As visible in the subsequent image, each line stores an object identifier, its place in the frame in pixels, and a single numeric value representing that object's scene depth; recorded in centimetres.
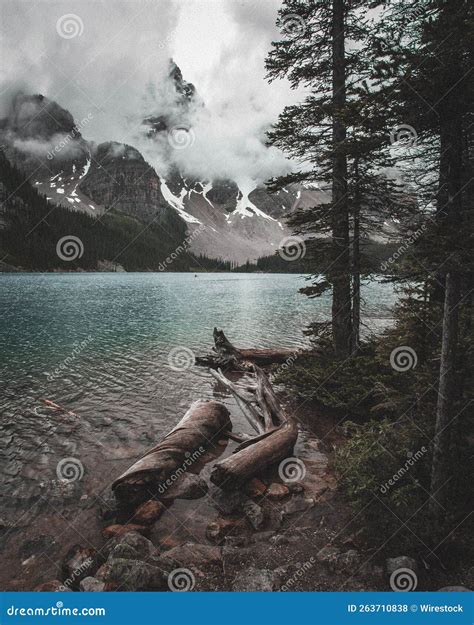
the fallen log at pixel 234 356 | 1864
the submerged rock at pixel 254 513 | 659
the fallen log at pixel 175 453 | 745
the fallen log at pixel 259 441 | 752
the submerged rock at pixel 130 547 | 558
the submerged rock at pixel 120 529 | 657
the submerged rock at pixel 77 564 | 550
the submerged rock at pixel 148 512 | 690
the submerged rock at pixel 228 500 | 720
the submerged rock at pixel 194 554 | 556
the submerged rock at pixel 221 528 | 635
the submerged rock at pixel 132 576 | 496
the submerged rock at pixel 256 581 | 487
